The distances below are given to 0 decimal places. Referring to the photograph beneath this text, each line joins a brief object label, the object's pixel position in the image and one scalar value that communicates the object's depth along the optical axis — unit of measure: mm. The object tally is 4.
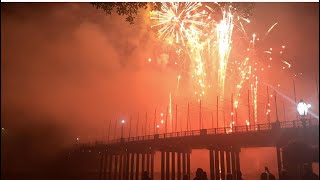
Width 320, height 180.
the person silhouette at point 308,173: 7487
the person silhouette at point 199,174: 9352
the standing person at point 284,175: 10584
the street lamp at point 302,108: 16516
